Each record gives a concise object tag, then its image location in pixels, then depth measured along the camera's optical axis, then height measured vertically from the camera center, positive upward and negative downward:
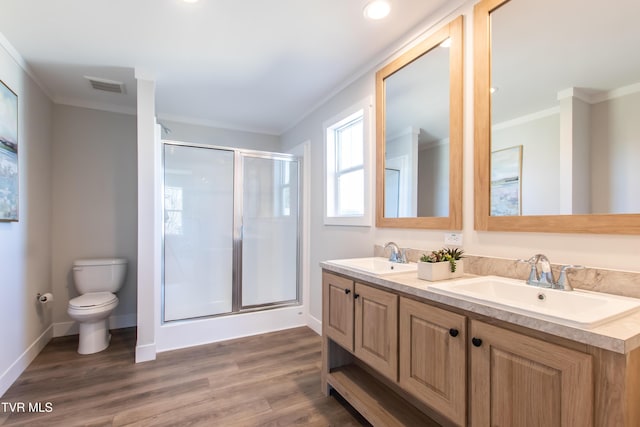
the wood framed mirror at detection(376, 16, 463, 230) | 1.76 +0.53
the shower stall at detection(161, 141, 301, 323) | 3.06 -0.20
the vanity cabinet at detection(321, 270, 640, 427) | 0.83 -0.56
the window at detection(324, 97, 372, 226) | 2.49 +0.44
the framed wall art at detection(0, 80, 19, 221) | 2.01 +0.40
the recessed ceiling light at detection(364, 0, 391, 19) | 1.74 +1.21
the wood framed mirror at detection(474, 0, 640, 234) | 1.18 +0.44
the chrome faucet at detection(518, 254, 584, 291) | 1.25 -0.26
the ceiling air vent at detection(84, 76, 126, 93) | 2.69 +1.18
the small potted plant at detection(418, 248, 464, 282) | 1.50 -0.27
